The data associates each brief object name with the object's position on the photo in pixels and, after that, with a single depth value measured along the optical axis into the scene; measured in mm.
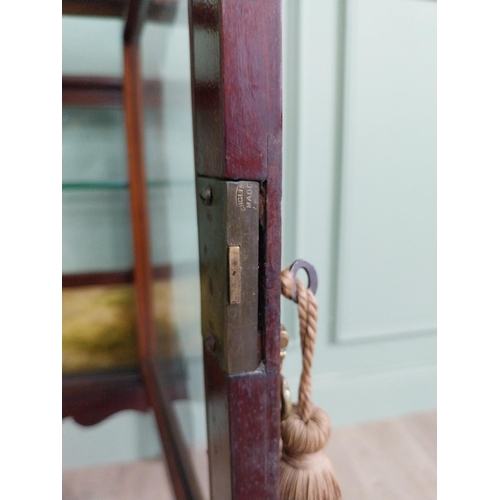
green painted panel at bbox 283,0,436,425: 822
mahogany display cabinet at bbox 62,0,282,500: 240
